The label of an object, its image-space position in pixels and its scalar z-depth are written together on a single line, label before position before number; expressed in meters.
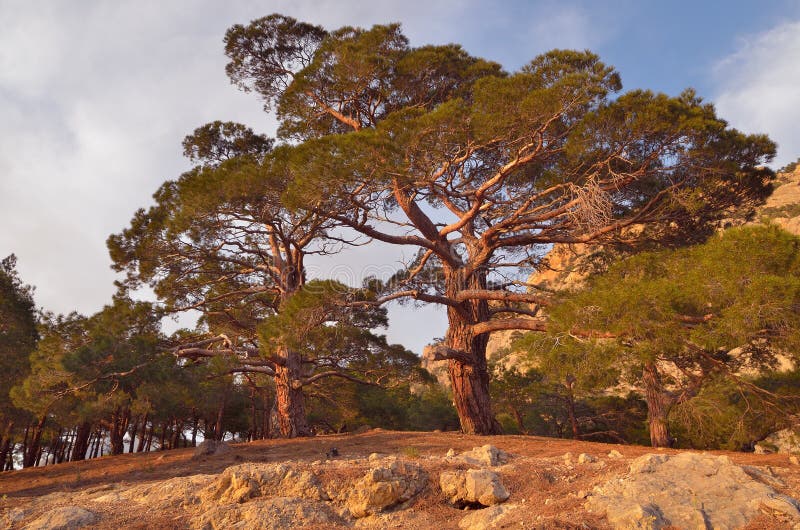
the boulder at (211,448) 10.72
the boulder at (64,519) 5.13
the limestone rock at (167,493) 5.91
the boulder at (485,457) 6.81
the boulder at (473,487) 5.23
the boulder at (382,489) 5.26
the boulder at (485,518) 4.63
